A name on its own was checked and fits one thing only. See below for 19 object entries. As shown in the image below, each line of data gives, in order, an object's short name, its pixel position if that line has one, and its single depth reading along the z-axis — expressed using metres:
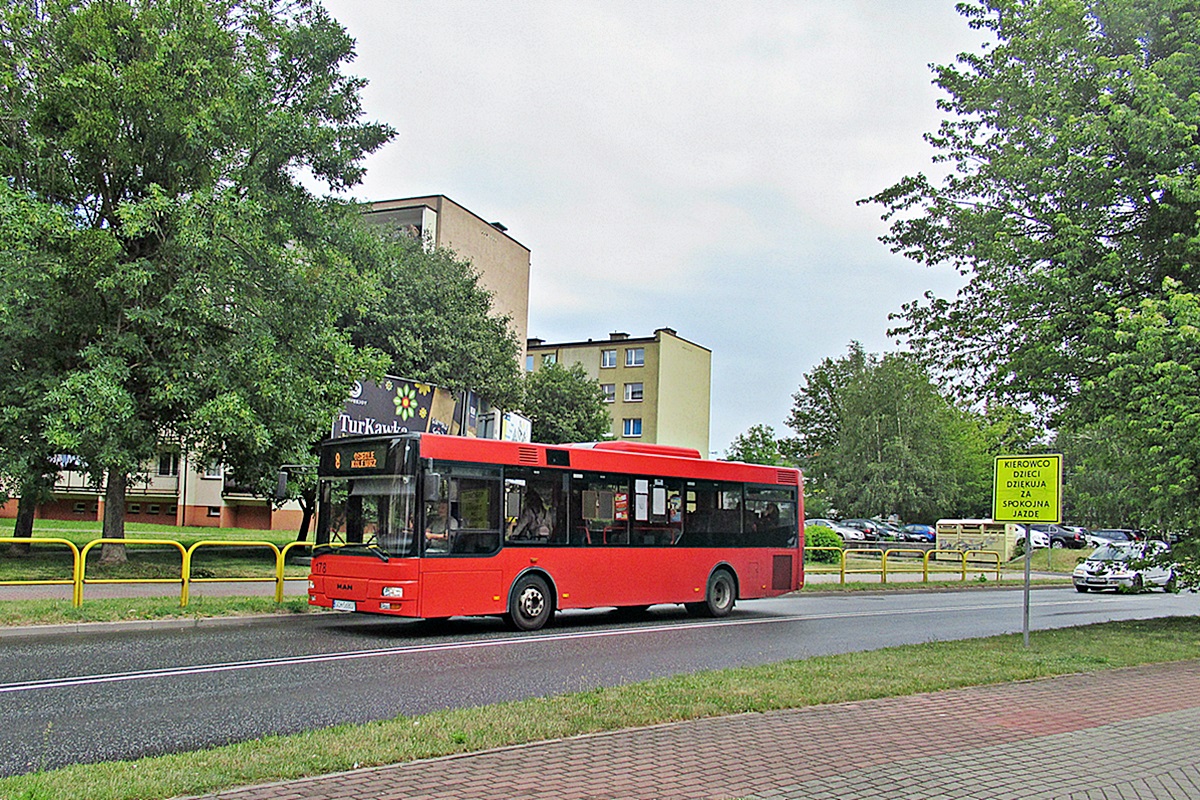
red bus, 13.39
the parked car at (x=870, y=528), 62.09
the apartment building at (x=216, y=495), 47.00
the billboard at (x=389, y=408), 30.41
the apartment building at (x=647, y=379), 79.17
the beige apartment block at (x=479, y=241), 51.34
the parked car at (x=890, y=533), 64.19
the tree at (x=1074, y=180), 15.72
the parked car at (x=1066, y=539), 62.10
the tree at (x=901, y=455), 71.94
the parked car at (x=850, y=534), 58.72
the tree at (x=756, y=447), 61.75
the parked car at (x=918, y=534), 64.07
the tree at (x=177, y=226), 17.55
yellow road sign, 12.68
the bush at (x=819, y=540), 35.37
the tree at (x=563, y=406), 54.94
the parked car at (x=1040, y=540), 58.85
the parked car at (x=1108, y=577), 29.66
